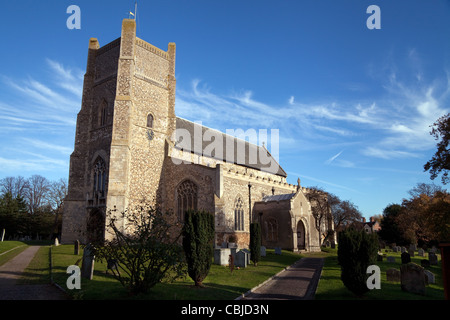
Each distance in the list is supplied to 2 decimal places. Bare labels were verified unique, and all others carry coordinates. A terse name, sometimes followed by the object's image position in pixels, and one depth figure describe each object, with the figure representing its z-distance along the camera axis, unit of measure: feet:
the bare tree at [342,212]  114.01
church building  76.13
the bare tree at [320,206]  107.96
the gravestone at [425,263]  60.65
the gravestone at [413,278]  34.09
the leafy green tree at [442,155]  50.44
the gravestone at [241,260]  52.10
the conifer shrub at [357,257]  30.09
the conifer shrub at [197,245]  34.35
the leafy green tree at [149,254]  27.71
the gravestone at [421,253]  85.51
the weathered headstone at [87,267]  35.63
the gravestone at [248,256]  56.06
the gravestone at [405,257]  57.38
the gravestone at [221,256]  53.03
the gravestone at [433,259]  66.54
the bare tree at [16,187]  169.32
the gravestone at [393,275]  41.14
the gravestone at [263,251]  68.23
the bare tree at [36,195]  166.68
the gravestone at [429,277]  42.11
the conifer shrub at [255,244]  55.80
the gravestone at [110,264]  36.54
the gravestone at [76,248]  57.93
